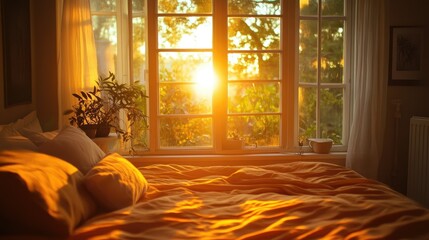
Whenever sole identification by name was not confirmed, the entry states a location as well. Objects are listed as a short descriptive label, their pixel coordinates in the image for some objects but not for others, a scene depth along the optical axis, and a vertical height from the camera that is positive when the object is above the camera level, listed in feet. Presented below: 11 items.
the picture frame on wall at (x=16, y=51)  9.73 +1.11
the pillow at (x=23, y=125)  7.83 -0.68
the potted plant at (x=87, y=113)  11.81 -0.54
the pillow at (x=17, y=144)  6.55 -0.79
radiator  12.97 -2.16
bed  5.36 -1.83
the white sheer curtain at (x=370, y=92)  13.83 +0.06
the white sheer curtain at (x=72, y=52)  12.84 +1.33
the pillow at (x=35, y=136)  7.79 -0.80
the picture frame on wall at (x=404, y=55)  14.53 +1.35
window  14.47 +1.00
